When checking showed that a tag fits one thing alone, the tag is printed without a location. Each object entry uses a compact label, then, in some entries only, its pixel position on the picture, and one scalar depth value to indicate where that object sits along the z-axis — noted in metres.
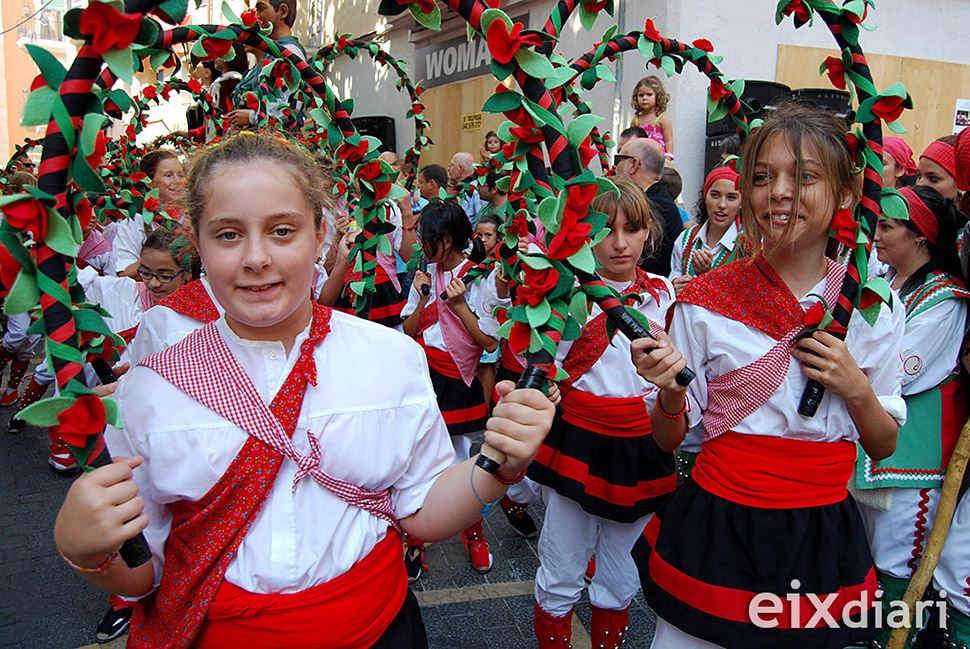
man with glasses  5.02
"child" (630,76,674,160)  6.20
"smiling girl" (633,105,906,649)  1.86
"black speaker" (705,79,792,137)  7.31
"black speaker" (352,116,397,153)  12.90
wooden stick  2.39
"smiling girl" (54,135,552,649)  1.44
